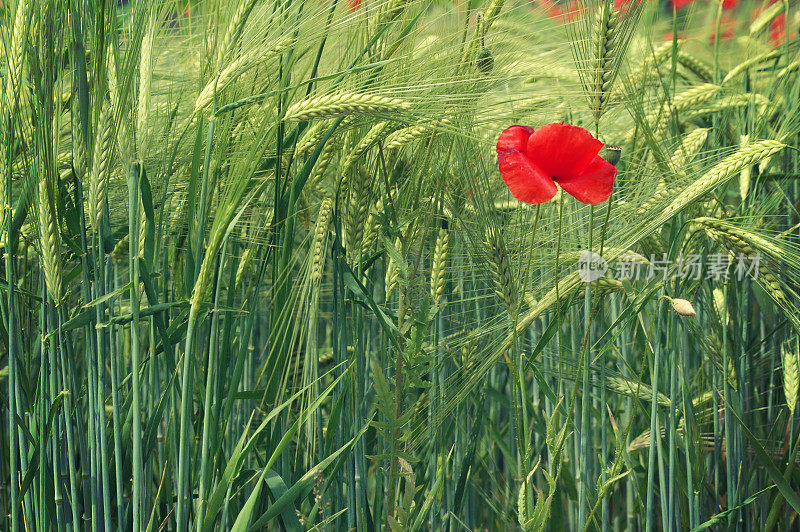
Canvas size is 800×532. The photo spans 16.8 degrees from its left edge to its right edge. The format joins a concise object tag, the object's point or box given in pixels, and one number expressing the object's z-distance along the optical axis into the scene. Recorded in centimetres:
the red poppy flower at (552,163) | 165
